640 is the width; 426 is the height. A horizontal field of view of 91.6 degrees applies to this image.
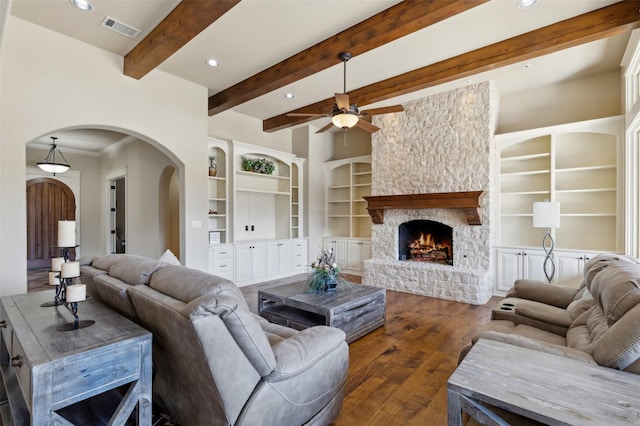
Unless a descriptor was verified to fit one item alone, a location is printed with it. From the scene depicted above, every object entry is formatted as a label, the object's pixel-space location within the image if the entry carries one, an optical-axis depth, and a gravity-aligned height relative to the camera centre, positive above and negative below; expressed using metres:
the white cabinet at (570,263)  4.41 -0.76
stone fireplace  4.97 +0.42
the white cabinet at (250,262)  5.75 -0.96
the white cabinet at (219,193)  5.66 +0.36
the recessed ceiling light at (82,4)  2.94 +2.00
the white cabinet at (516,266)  4.73 -0.86
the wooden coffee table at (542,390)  1.11 -0.72
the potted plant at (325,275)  3.57 -0.74
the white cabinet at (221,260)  5.37 -0.84
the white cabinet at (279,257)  6.31 -0.94
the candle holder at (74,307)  1.61 -0.51
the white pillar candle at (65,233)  1.77 -0.12
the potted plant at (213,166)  5.61 +0.84
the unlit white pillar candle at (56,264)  2.08 -0.34
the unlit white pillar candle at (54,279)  2.05 -0.44
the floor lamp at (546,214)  3.96 -0.04
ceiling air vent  3.24 +1.99
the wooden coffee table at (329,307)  3.11 -1.02
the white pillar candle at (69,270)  1.75 -0.33
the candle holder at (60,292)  1.91 -0.52
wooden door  7.64 -0.02
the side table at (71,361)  1.28 -0.67
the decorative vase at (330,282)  3.58 -0.81
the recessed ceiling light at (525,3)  2.92 +1.98
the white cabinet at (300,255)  6.83 -0.98
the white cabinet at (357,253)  6.81 -0.93
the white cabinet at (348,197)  7.20 +0.35
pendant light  6.43 +1.02
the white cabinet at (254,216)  6.42 -0.09
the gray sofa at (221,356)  1.37 -0.75
